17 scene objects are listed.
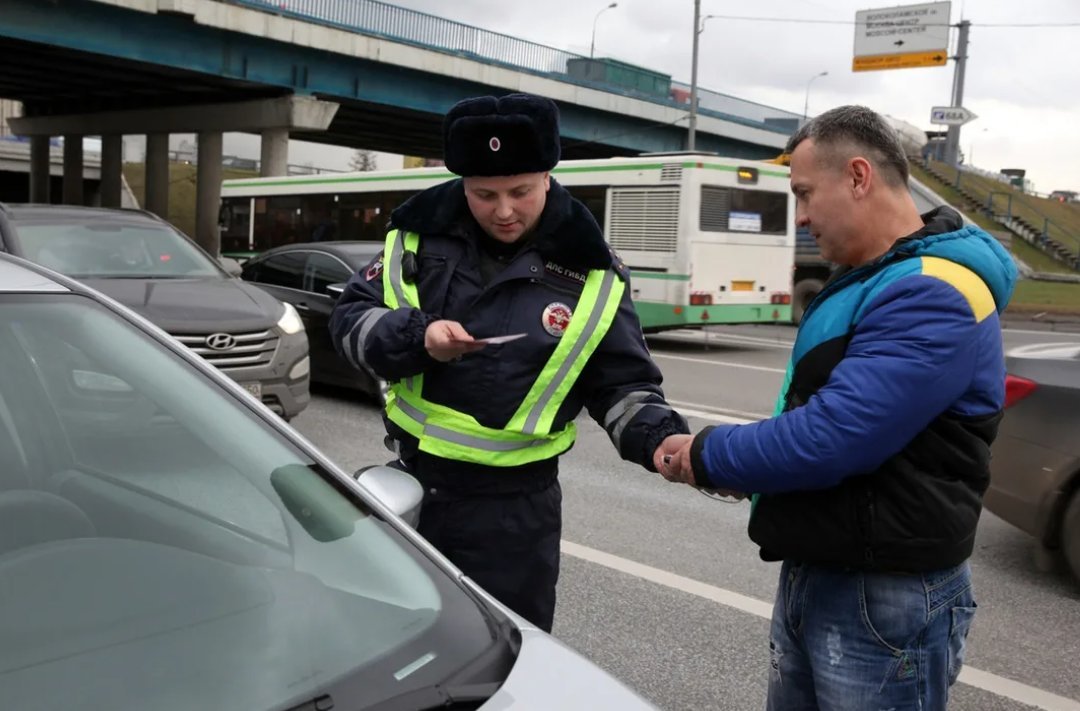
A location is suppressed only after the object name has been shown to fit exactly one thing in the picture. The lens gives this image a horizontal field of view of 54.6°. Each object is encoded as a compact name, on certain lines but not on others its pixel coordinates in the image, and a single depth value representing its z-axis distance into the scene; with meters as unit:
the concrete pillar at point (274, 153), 29.83
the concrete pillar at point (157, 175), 38.84
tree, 77.74
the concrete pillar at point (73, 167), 43.81
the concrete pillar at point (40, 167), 44.81
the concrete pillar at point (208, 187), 32.84
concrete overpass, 24.66
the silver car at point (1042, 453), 4.90
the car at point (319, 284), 9.48
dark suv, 6.98
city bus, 14.95
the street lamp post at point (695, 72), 31.38
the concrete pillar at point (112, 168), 39.78
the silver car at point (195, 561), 1.61
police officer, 2.36
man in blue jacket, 1.87
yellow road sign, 45.00
